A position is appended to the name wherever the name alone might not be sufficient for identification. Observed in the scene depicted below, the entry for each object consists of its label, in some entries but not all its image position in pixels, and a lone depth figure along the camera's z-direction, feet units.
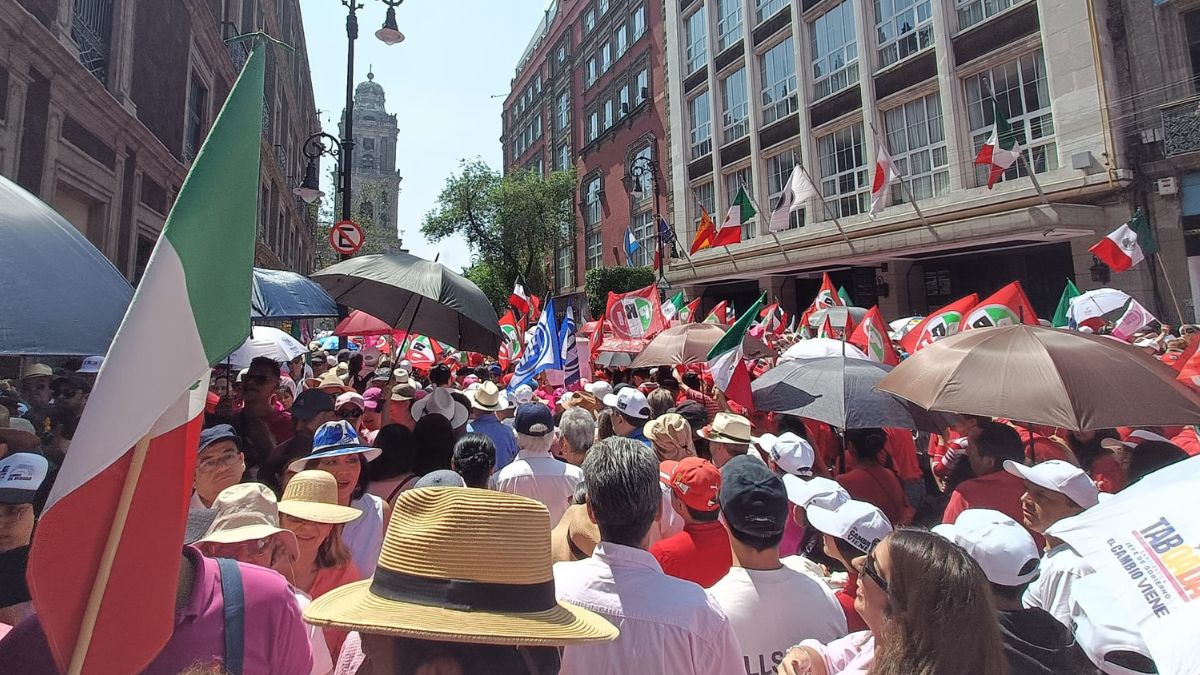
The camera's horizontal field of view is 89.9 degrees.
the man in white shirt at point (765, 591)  6.92
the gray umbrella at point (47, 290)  6.31
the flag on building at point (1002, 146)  38.60
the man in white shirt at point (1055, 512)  7.41
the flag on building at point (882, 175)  46.29
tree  117.08
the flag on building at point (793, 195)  49.62
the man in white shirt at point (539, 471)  12.42
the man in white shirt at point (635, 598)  5.72
